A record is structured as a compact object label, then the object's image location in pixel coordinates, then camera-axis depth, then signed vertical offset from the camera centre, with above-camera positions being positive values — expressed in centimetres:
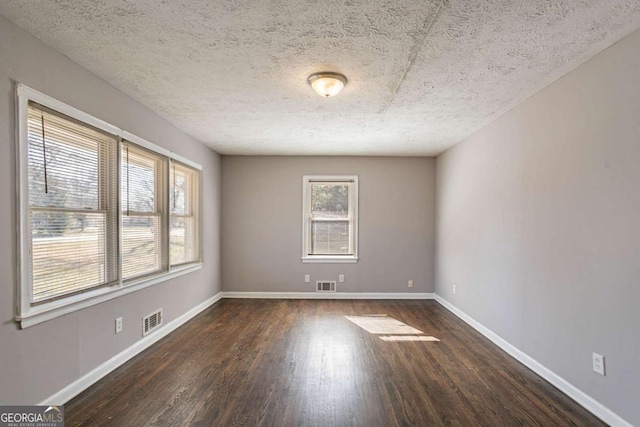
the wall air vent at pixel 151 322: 331 -117
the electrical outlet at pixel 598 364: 217 -103
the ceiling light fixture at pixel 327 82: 253 +104
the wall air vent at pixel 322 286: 561 -128
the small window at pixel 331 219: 570 -12
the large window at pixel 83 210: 208 +1
